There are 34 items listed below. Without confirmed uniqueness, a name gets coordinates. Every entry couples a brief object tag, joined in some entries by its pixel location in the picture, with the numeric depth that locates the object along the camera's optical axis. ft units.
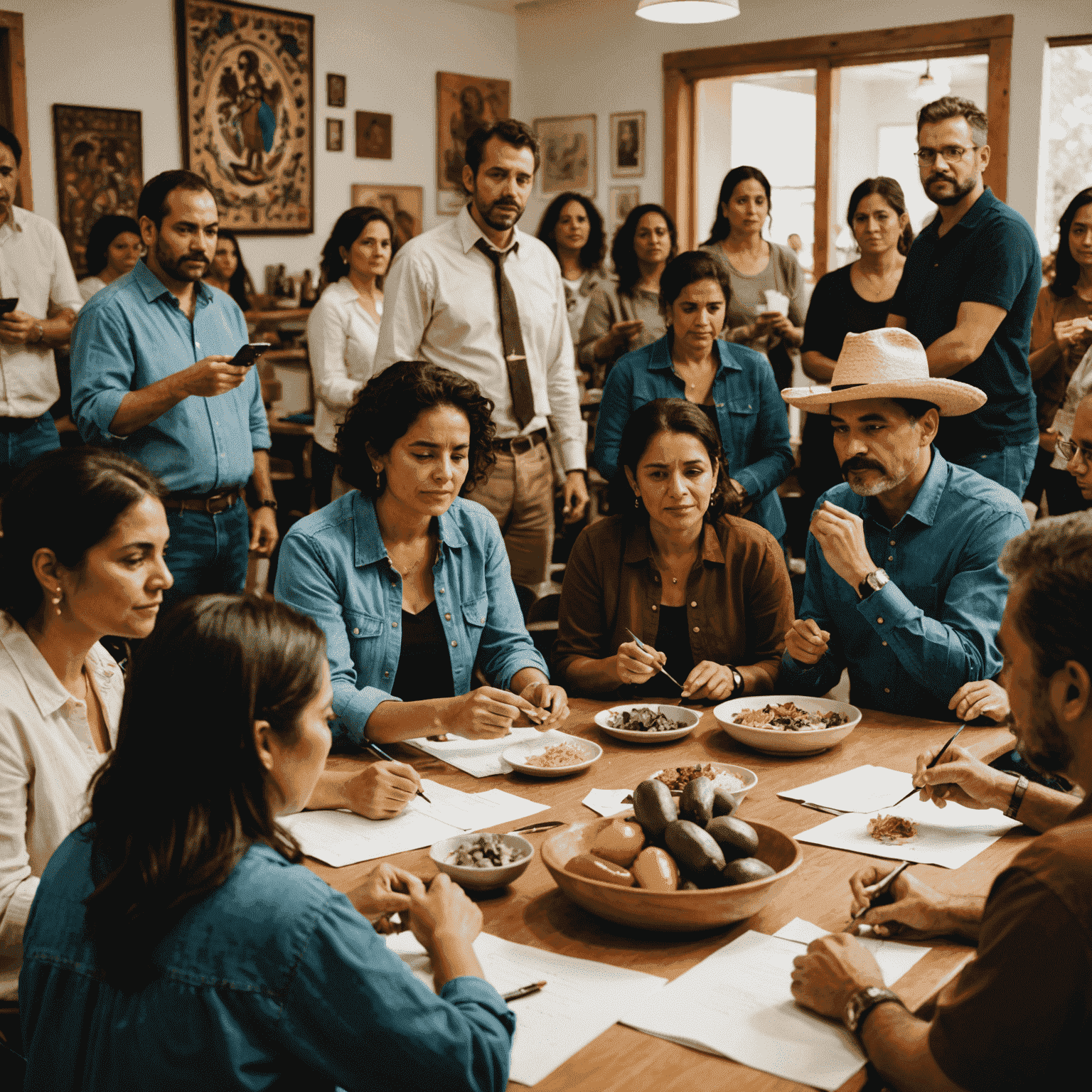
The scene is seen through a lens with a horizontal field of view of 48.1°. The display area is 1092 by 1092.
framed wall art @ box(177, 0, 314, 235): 23.06
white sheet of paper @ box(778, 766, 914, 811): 6.44
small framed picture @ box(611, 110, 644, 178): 26.86
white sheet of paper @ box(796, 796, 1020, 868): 5.83
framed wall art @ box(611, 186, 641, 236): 27.27
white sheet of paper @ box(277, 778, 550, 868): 5.85
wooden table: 4.15
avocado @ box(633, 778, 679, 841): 5.28
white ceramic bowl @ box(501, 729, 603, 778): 6.79
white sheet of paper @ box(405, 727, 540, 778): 7.04
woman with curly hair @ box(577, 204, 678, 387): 17.10
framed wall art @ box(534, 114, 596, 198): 27.66
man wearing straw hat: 8.02
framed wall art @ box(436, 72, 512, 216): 27.43
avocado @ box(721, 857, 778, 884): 4.94
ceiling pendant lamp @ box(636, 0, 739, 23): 15.53
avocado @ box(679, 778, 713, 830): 5.38
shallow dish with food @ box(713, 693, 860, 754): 7.10
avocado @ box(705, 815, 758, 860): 5.19
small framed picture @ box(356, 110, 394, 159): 26.11
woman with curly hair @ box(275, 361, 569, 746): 8.09
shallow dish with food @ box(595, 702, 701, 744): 7.38
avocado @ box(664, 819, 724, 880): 5.02
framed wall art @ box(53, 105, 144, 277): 21.15
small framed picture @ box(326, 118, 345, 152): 25.55
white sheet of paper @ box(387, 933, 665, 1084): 4.23
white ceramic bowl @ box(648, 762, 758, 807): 6.25
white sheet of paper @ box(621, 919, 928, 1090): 4.21
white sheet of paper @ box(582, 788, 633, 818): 6.31
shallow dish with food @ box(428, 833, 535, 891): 5.27
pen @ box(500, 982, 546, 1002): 4.55
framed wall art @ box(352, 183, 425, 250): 26.32
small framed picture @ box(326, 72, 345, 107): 25.35
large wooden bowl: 4.81
